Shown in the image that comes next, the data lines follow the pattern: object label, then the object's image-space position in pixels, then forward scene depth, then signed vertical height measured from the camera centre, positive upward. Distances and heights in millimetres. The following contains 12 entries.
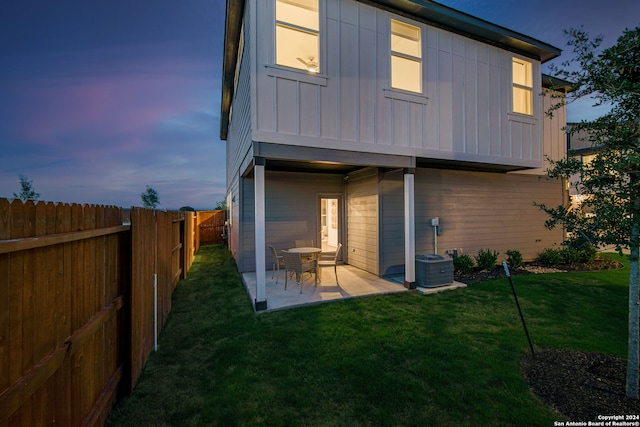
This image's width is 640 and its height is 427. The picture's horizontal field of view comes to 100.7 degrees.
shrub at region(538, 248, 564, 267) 7949 -1269
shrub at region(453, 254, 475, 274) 6773 -1240
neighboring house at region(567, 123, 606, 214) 10258 +3339
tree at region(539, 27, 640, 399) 2246 +607
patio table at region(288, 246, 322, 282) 5805 -767
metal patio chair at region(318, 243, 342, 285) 7808 -1251
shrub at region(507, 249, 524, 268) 7492 -1220
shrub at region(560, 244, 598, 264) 7779 -1205
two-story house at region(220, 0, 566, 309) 4711 +1840
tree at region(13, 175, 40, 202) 12207 +1406
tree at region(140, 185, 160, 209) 18672 +1467
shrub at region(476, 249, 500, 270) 7086 -1200
